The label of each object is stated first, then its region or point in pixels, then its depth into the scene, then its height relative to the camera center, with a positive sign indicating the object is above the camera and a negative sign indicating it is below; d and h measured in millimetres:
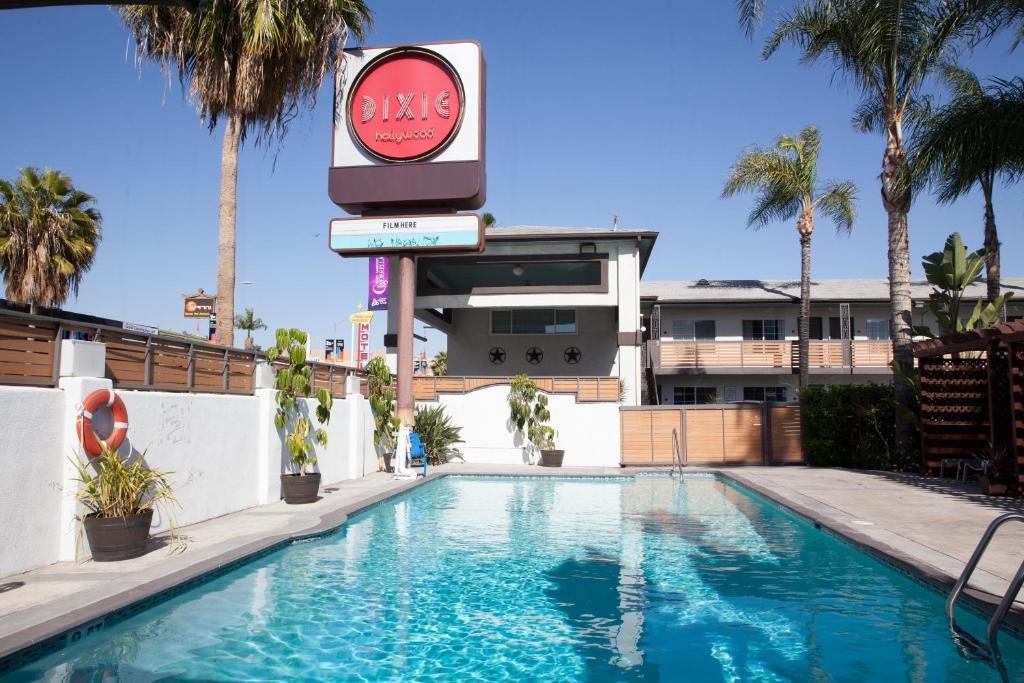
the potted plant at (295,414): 12633 -199
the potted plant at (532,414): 20969 -261
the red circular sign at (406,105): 18156 +7609
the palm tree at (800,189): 25469 +7858
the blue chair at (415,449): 18438 -1163
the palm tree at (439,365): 51688 +3011
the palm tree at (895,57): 15898 +8109
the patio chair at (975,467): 13763 -1181
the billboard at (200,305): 22177 +3050
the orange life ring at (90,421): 7727 -226
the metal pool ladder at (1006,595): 4867 -1267
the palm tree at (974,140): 14148 +5427
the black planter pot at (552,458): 20609 -1515
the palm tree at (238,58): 14078 +6971
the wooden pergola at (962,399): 13680 +213
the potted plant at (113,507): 7695 -1155
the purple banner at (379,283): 31641 +5497
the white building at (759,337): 27984 +2982
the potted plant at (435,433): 21078 -851
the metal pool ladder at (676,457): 20050 -1472
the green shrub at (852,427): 18328 -522
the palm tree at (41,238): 19734 +4521
